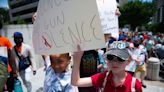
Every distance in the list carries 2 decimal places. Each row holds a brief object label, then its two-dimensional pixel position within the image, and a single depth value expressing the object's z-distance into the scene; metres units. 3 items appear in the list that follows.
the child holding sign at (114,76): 0.92
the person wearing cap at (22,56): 2.17
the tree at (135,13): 23.61
